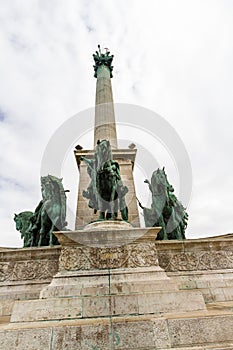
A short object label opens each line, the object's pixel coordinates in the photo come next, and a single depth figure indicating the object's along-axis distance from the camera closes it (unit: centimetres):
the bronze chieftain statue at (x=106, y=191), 772
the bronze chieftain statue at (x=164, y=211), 860
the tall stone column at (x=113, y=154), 1056
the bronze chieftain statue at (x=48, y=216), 830
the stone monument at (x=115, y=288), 350
